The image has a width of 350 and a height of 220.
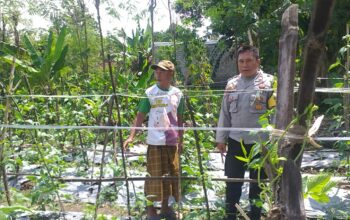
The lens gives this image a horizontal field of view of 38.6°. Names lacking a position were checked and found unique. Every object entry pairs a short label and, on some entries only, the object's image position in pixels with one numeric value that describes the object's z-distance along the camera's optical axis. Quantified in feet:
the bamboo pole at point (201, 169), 10.01
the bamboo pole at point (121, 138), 10.18
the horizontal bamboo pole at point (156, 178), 10.01
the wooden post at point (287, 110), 3.72
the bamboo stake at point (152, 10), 18.42
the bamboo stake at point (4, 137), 10.20
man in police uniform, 9.62
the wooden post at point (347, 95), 11.79
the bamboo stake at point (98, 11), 15.61
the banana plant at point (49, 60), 20.86
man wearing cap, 11.05
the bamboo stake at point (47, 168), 10.09
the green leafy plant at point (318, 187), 4.27
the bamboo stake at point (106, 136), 10.40
